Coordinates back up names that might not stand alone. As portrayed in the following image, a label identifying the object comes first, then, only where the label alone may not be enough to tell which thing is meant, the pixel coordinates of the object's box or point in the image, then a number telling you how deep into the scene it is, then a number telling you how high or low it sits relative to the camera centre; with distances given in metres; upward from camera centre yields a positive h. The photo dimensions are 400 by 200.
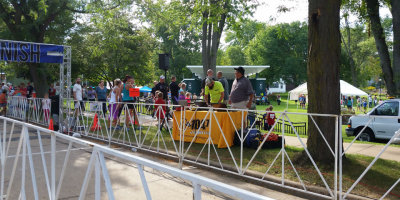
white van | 11.30 -0.94
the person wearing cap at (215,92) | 9.12 +0.19
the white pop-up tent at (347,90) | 24.73 +0.77
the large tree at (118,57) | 26.73 +3.82
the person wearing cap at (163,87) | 12.18 +0.43
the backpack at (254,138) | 7.54 -0.98
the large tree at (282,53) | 54.50 +8.43
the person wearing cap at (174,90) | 12.31 +0.31
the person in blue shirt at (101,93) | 14.85 +0.20
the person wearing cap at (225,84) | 10.53 +0.52
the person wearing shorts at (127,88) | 11.20 +0.34
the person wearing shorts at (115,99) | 9.55 -0.08
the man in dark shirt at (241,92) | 8.18 +0.17
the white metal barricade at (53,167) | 1.66 -0.61
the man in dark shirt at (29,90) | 21.12 +0.46
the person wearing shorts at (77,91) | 12.50 +0.24
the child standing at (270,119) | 8.15 -0.57
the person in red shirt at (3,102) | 17.17 -0.32
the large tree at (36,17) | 17.34 +4.75
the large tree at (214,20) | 12.05 +3.32
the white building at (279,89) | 82.16 +2.73
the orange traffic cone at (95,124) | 10.63 -0.98
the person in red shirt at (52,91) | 19.59 +0.37
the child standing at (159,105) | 7.79 -0.22
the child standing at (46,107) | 13.19 -0.47
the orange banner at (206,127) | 7.41 -0.75
